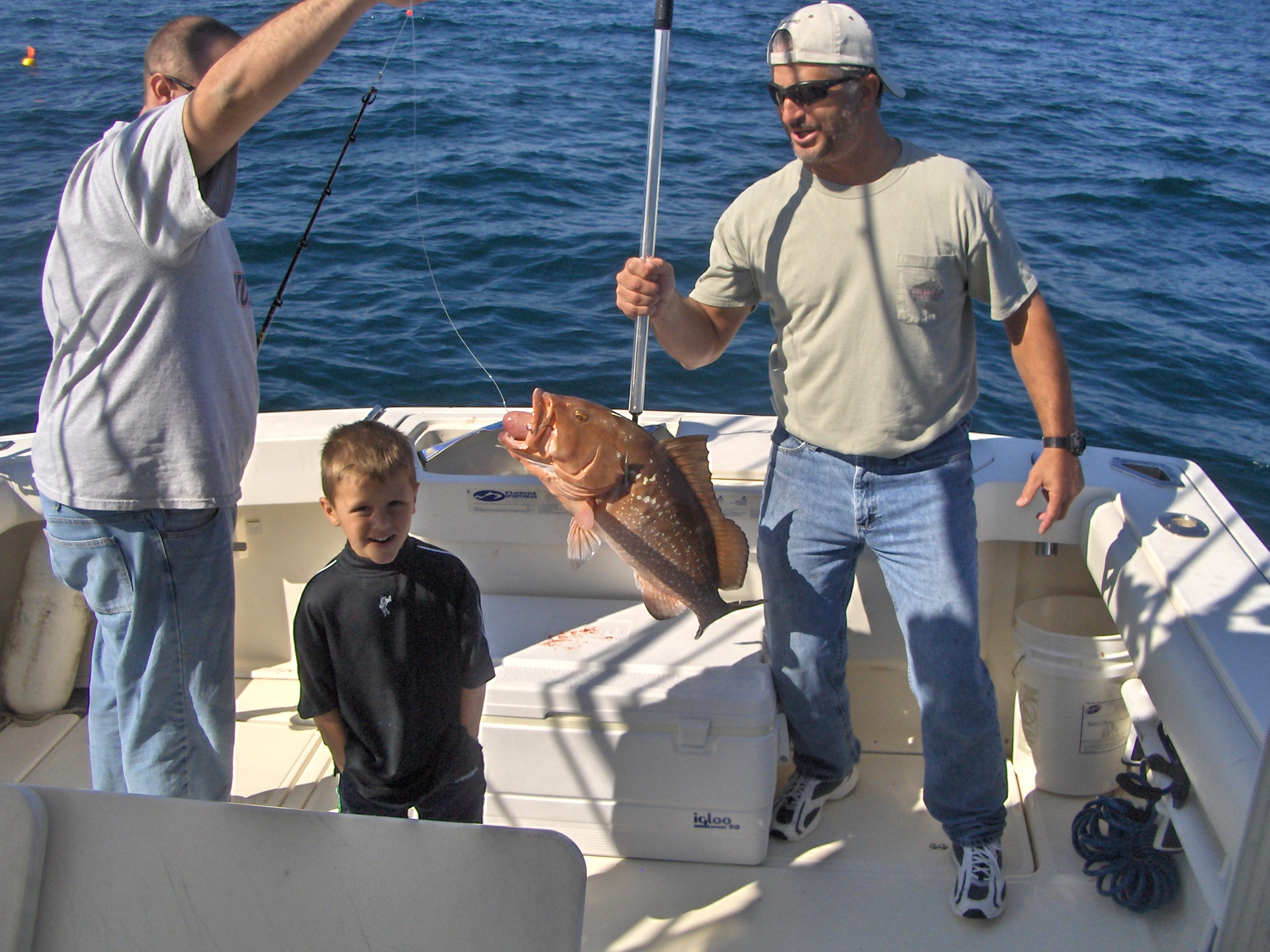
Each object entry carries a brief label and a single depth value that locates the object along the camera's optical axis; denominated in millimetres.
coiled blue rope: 2547
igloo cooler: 2617
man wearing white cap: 2336
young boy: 2131
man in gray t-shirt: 1901
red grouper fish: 2045
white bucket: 2939
